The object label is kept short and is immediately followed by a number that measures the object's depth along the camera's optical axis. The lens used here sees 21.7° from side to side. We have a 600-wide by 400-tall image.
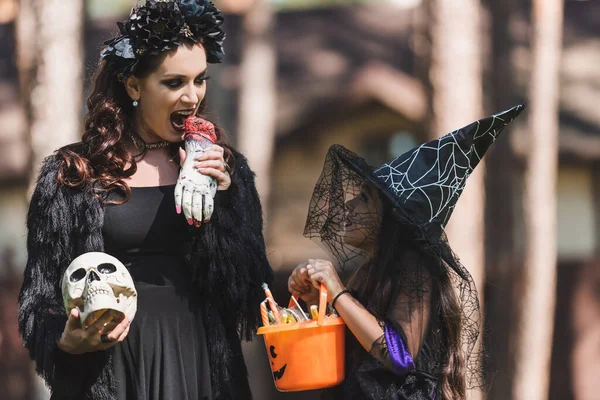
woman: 4.24
